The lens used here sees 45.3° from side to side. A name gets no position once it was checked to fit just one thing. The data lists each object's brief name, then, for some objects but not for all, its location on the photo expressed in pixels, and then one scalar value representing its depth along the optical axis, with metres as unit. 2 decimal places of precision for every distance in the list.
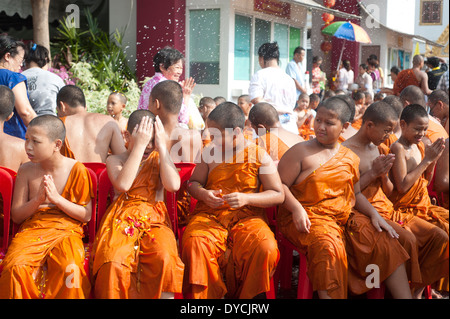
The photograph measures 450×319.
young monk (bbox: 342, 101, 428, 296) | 3.84
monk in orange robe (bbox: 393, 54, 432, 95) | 8.82
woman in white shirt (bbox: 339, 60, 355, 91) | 15.58
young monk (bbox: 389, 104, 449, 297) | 3.90
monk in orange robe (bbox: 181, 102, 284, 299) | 3.32
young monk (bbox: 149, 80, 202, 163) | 4.10
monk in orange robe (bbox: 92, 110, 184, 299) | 3.16
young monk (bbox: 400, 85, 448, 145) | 5.87
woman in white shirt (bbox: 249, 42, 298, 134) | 6.96
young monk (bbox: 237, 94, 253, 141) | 8.41
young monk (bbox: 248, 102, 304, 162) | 4.65
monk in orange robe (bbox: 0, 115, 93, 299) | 3.07
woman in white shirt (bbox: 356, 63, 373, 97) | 14.05
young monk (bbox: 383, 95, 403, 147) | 5.25
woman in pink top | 5.34
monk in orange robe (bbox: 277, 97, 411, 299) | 3.52
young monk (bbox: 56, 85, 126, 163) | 4.41
